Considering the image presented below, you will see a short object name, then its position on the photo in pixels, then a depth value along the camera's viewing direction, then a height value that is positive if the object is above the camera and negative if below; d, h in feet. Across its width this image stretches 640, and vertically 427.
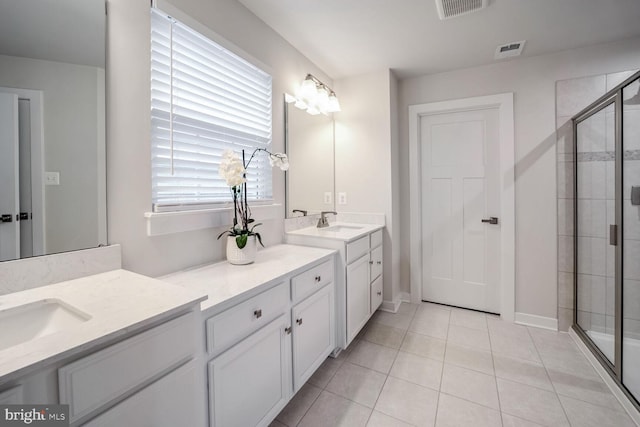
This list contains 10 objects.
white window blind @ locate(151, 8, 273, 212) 4.46 +1.79
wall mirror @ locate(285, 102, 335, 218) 7.41 +1.44
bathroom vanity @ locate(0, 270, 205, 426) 1.95 -1.13
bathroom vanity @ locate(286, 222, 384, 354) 6.32 -1.49
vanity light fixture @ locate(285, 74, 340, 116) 7.72 +3.27
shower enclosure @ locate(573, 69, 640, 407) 5.38 -0.50
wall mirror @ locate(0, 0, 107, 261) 3.06 +1.02
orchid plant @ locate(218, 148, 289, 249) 4.81 +0.44
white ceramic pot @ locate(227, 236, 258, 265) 4.99 -0.74
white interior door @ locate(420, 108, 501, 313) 8.83 +0.04
